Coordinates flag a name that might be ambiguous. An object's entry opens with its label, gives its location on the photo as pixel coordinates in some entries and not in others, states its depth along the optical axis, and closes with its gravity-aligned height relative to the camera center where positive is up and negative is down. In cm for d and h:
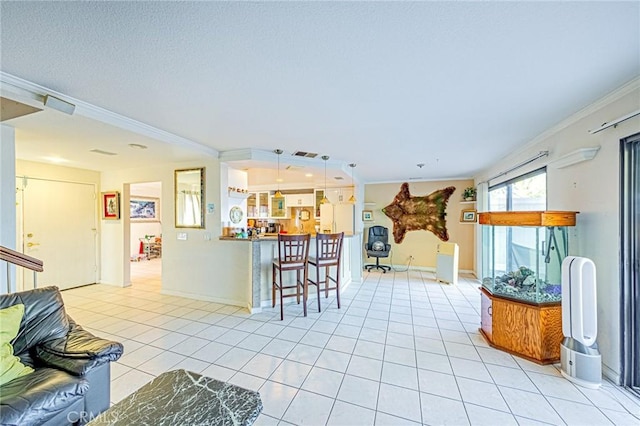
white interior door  427 -29
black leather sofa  132 -93
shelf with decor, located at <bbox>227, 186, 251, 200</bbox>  423 +35
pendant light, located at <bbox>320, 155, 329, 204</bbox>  423 +76
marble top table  113 -92
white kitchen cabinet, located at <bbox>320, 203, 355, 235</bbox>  599 -13
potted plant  596 +41
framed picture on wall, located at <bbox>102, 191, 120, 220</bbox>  502 +18
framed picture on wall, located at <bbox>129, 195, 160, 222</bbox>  805 +17
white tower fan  206 -93
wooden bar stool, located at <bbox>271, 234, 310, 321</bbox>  345 -62
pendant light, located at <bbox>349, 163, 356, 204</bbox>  484 +56
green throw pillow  145 -77
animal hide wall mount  643 -1
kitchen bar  366 -78
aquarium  243 -46
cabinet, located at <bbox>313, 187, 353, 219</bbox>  634 +45
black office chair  633 -82
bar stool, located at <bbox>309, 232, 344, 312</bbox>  365 -61
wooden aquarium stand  240 -115
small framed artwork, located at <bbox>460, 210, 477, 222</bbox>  592 -10
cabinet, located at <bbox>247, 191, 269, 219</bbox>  750 +27
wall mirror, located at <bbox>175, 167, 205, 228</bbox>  416 +27
